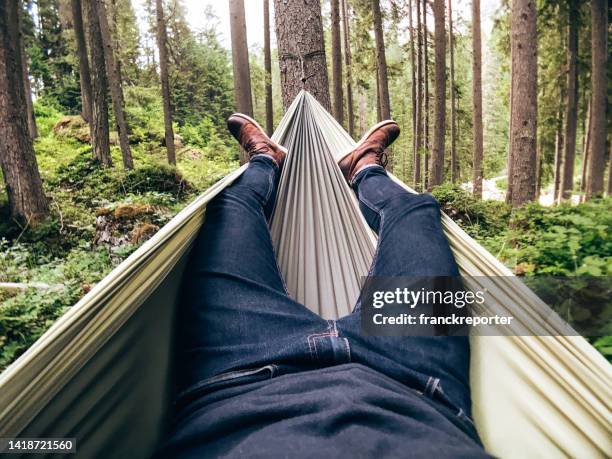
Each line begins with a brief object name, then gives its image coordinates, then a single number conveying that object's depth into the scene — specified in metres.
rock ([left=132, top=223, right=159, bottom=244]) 3.87
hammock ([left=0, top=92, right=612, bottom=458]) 0.72
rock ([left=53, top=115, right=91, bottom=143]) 9.34
